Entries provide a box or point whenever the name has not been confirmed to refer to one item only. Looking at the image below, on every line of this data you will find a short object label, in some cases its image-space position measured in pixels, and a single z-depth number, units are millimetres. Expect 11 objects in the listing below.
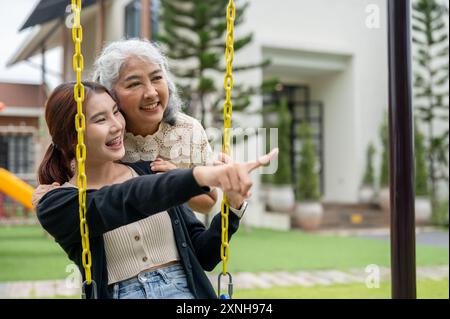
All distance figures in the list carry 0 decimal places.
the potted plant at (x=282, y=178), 7227
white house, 8008
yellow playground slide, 3766
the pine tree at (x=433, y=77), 8484
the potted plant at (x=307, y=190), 7250
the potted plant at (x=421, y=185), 7965
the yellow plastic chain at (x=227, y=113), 1067
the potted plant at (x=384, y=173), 8461
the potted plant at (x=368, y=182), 8766
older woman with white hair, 1109
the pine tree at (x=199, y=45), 6465
